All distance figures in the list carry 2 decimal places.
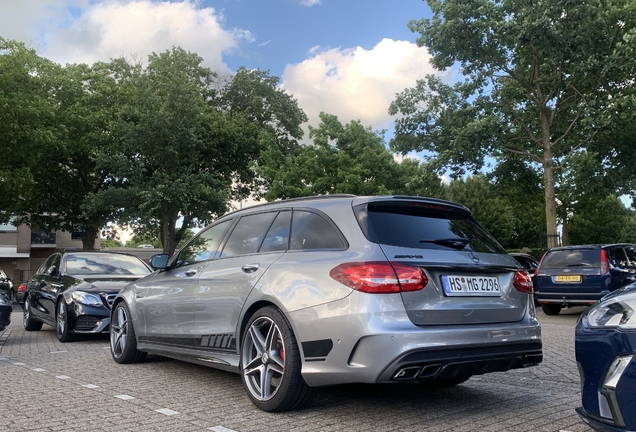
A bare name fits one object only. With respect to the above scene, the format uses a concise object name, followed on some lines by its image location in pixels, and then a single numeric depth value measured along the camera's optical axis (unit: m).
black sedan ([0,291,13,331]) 9.33
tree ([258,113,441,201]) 35.84
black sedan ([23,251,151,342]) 9.96
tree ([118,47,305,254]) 32.94
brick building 62.47
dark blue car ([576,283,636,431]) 3.11
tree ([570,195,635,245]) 58.95
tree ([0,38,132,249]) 28.39
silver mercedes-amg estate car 4.25
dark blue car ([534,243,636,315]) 14.03
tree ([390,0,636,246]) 22.75
